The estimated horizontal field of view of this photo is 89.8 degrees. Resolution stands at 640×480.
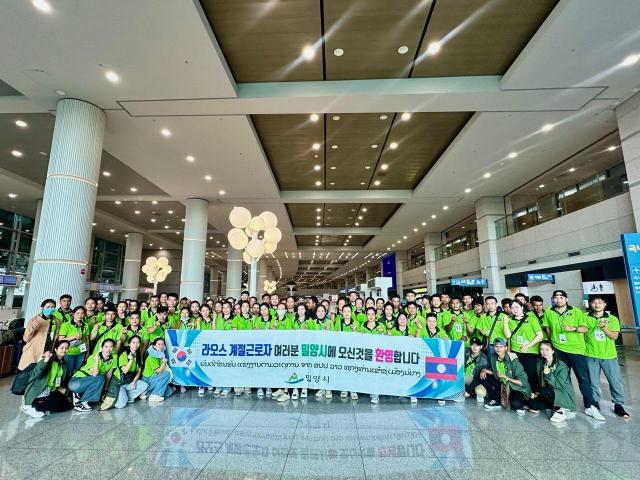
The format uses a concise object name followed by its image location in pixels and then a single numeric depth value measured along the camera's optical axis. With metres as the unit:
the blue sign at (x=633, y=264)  7.01
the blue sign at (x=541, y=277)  12.83
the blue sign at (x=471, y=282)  16.90
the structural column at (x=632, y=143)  8.26
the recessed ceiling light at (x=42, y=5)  5.37
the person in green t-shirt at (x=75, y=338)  5.51
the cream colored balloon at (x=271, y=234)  8.40
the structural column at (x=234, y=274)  23.66
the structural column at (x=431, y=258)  24.84
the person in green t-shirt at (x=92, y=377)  4.93
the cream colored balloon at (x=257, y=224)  8.32
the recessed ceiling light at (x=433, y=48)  6.80
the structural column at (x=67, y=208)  7.09
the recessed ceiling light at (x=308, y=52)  6.94
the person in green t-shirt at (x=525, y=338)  5.22
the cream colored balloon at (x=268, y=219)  8.38
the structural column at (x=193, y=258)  14.45
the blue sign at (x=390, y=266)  33.38
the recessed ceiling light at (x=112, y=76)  7.11
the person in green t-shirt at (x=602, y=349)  4.83
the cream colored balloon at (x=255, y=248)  8.11
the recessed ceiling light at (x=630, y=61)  6.87
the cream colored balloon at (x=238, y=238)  8.19
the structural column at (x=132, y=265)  23.22
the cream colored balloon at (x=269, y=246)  8.75
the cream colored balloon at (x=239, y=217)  8.03
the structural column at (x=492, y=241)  16.31
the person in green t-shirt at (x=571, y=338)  4.98
